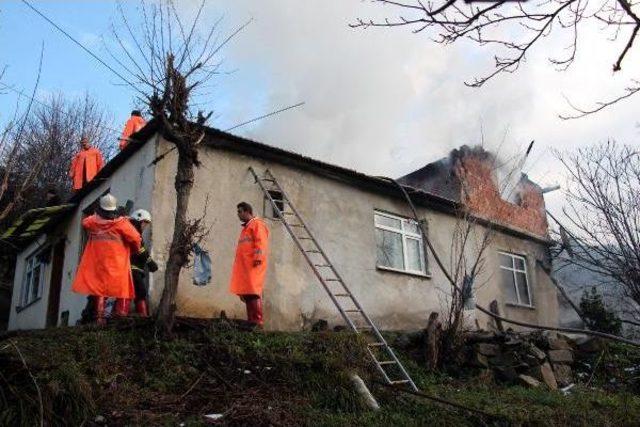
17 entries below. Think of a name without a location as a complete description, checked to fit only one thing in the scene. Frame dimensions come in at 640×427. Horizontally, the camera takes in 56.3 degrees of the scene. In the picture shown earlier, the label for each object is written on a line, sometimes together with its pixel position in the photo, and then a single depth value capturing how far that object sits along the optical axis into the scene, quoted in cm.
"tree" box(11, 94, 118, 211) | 1702
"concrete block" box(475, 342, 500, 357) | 946
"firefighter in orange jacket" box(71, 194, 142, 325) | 750
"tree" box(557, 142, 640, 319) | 753
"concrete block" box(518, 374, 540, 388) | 888
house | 923
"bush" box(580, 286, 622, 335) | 1438
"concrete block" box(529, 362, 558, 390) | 945
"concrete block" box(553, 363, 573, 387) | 989
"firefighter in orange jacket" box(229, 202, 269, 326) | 799
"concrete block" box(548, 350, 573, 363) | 1023
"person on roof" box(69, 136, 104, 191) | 1203
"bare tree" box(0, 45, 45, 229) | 477
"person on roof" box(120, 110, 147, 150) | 1129
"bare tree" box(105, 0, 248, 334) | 678
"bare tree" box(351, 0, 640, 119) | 321
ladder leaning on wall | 925
